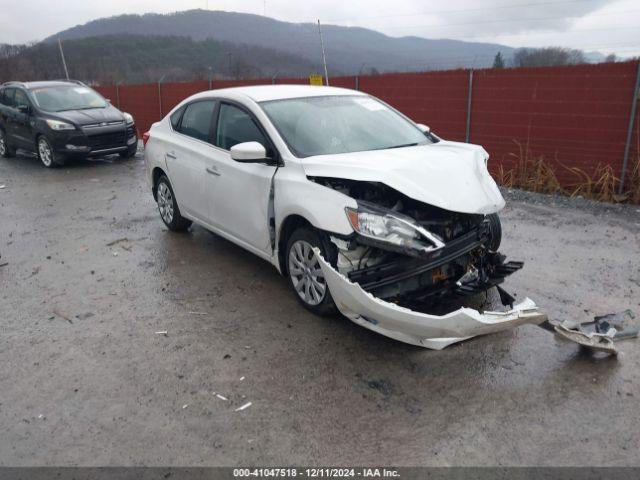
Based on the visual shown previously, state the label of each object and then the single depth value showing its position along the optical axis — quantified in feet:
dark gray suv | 37.93
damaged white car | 11.80
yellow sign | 38.81
